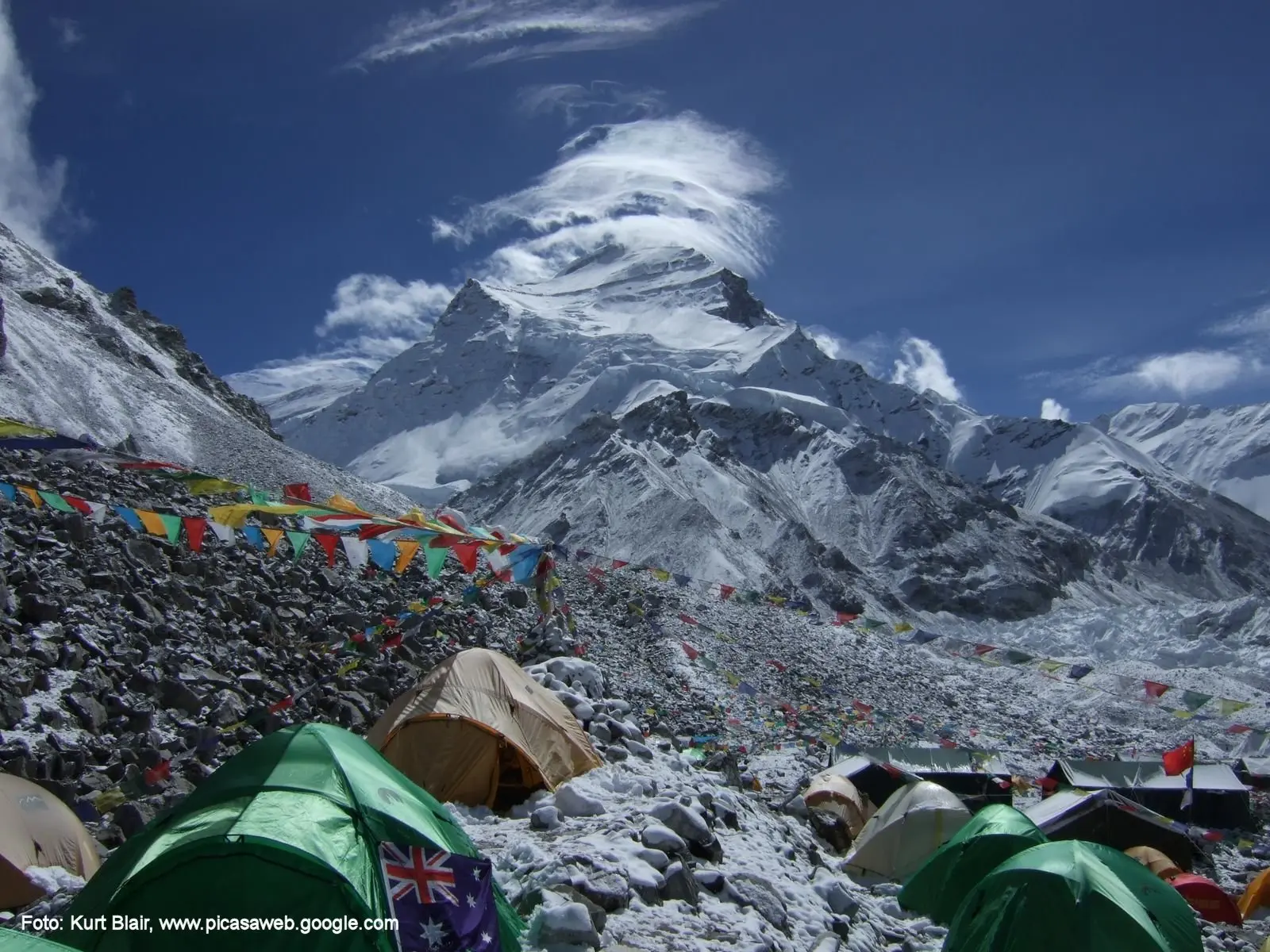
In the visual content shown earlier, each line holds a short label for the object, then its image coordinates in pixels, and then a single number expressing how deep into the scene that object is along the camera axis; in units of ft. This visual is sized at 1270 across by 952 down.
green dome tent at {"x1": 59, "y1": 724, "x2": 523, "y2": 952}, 20.15
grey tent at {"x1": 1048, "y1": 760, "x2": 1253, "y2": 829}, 72.84
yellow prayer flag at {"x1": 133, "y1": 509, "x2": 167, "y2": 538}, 47.03
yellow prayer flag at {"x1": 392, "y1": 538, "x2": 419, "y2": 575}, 50.25
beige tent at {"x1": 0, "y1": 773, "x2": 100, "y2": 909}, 25.16
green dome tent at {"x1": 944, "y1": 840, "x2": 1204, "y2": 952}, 27.40
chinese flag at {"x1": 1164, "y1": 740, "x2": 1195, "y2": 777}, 64.44
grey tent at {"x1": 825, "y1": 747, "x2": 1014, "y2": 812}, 64.95
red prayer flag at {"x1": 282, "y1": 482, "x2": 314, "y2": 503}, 57.31
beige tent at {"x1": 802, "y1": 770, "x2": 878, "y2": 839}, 56.54
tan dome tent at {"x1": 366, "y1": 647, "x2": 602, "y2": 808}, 37.06
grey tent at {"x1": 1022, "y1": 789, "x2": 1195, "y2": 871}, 53.72
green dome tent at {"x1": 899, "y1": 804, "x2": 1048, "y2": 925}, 36.83
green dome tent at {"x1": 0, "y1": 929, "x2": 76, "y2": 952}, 15.58
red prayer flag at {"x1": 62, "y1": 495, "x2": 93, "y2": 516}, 48.47
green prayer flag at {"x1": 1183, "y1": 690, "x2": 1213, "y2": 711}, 72.36
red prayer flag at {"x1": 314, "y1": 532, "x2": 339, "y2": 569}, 51.15
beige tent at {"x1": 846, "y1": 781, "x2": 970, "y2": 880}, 46.01
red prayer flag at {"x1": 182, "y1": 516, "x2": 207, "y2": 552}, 48.57
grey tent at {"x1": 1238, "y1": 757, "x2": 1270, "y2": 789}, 86.43
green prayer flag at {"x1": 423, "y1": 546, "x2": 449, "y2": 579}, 49.74
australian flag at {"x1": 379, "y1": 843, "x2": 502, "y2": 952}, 21.30
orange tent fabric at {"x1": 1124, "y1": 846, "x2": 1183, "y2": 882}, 50.03
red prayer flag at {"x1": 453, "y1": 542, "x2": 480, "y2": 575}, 51.93
